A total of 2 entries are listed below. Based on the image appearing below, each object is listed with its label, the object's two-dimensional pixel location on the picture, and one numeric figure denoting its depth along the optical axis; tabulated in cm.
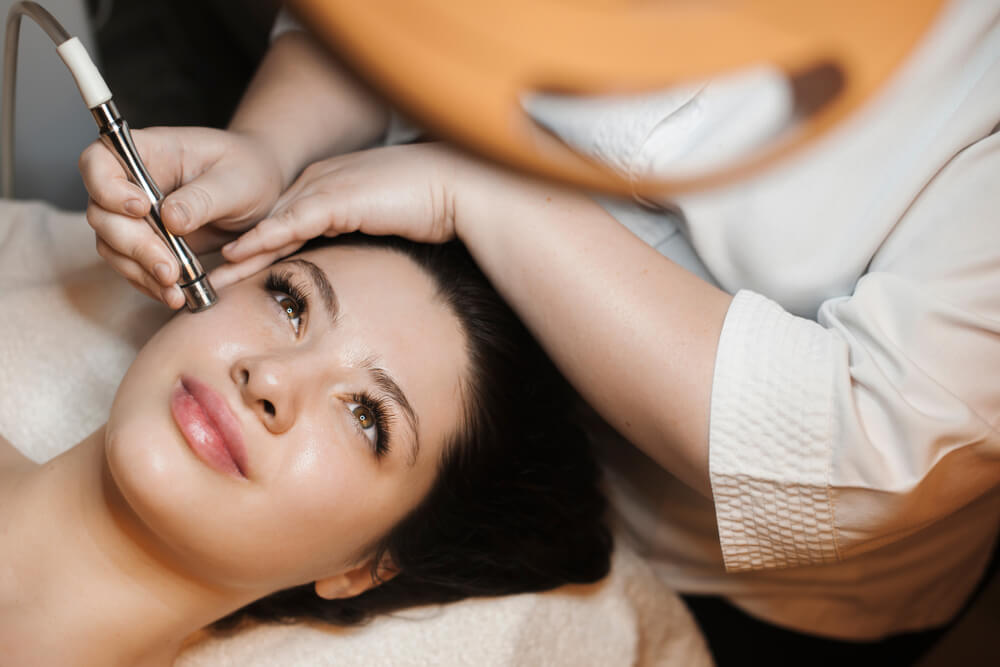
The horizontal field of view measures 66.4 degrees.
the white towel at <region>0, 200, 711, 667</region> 95
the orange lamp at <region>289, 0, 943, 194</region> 20
